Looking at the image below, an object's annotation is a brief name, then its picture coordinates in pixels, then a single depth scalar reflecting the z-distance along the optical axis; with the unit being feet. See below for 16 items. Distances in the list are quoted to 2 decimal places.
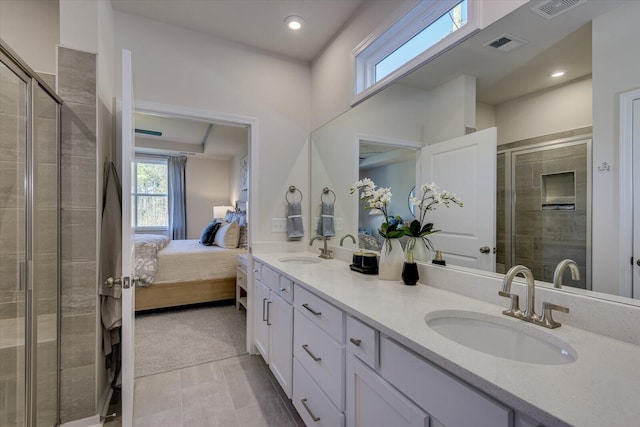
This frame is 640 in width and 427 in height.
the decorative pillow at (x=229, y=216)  17.75
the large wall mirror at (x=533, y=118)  3.24
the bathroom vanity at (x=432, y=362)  1.95
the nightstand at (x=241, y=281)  10.55
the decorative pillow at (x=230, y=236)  13.25
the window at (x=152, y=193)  20.81
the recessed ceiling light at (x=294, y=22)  7.18
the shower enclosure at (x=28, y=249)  4.55
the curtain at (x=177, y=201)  20.98
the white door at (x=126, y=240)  4.87
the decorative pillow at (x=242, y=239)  13.56
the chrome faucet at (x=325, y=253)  7.93
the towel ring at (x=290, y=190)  8.88
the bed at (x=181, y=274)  11.03
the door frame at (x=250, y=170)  8.02
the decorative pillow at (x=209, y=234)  14.28
